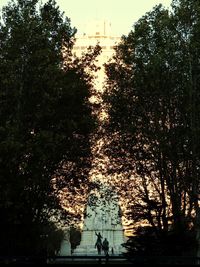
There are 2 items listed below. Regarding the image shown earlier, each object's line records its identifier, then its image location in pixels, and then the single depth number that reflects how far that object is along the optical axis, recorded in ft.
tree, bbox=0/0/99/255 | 89.40
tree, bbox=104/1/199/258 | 102.37
